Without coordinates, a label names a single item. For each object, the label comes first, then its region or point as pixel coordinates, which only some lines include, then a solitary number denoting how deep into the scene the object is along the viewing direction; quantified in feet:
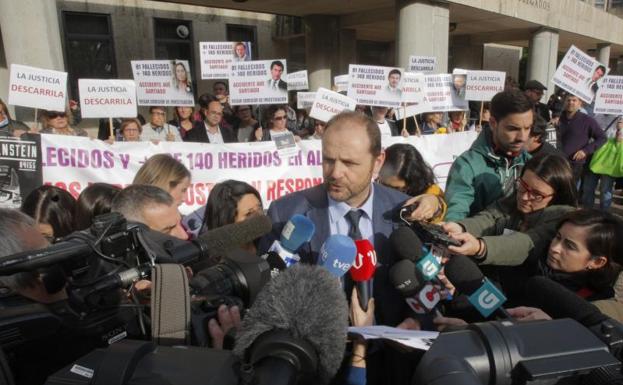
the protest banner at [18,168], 12.37
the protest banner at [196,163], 13.73
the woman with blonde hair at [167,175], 10.01
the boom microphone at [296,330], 2.47
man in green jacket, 9.02
